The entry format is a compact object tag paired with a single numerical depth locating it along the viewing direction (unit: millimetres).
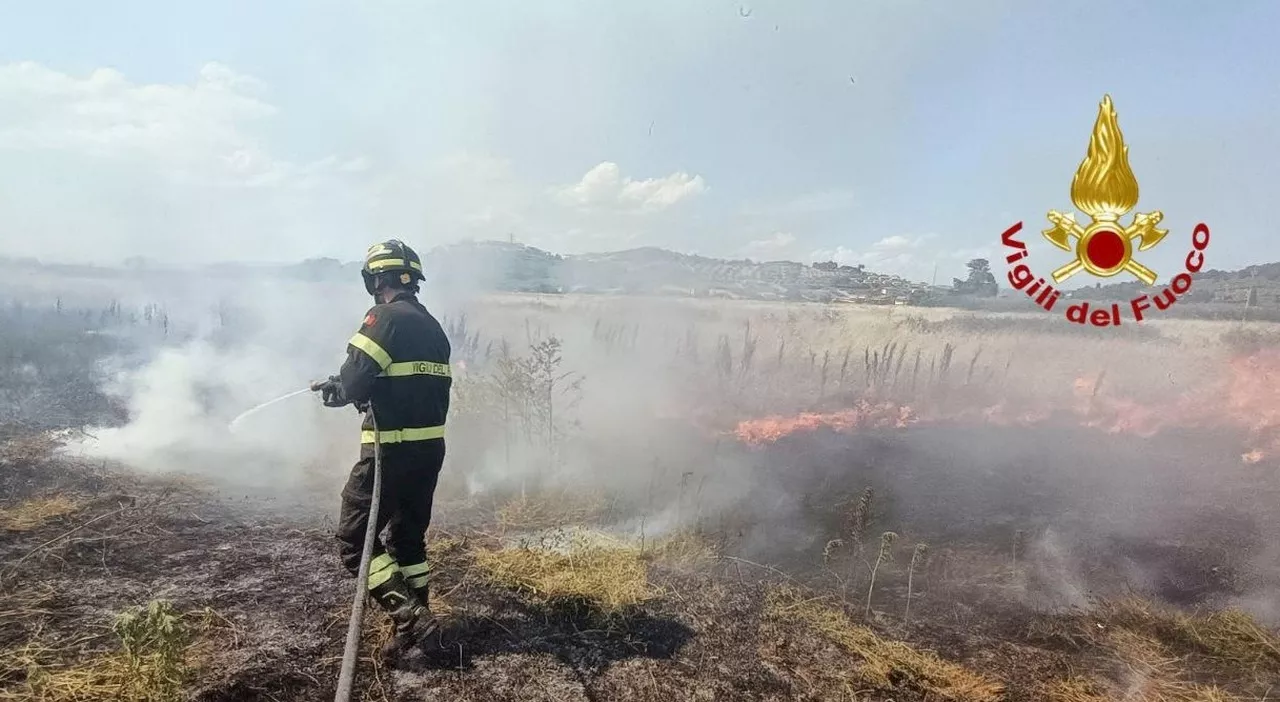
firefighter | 4141
